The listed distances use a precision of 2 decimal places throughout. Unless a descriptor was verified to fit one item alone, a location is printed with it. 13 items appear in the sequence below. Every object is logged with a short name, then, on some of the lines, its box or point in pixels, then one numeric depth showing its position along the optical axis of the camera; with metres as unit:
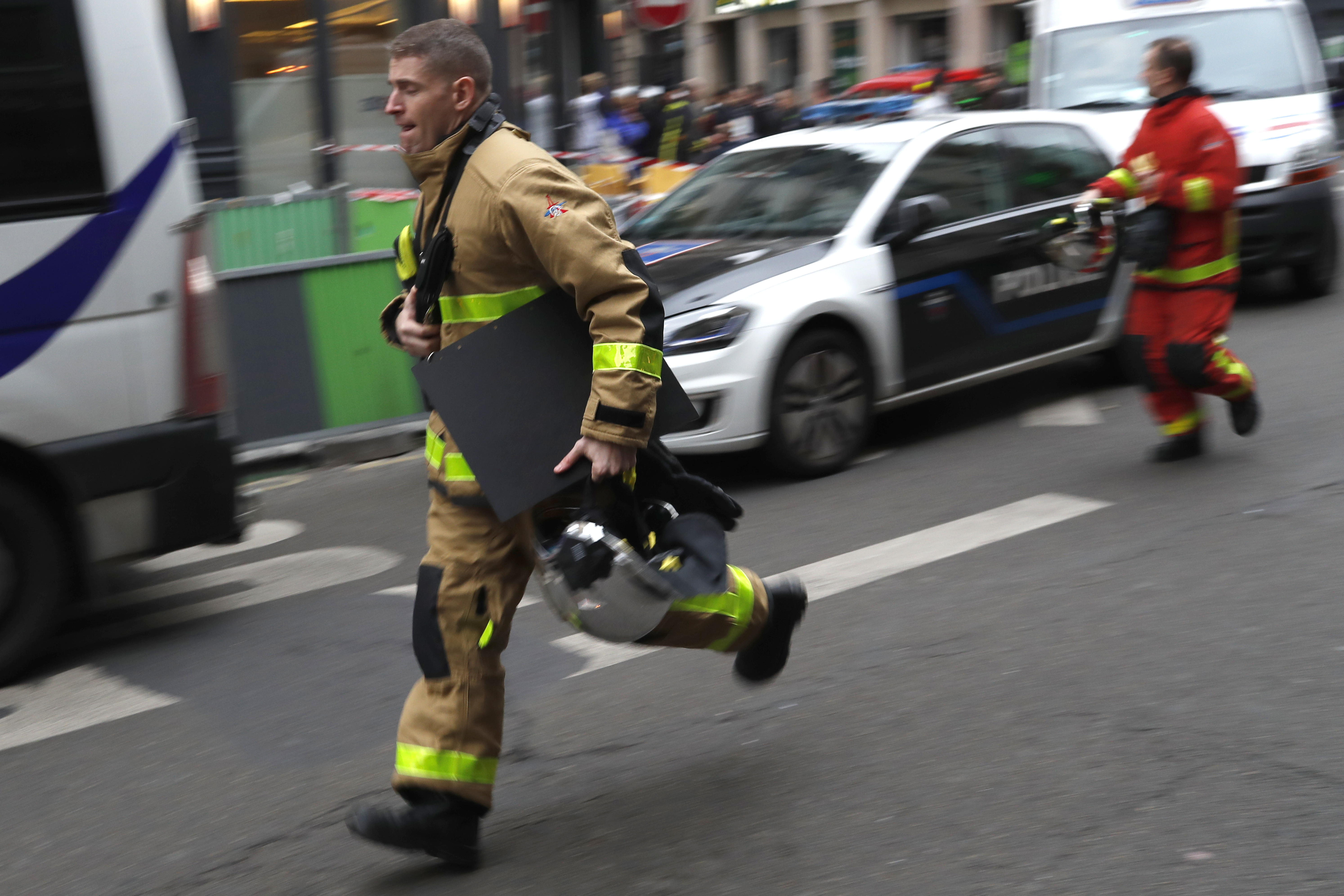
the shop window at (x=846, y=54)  36.09
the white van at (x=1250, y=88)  10.23
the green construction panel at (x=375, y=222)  8.98
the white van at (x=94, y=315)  4.75
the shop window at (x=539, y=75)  16.92
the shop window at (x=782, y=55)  38.66
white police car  6.72
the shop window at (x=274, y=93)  14.45
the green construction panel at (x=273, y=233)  8.41
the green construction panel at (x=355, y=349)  8.35
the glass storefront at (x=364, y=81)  15.09
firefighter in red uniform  6.28
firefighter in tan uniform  3.06
